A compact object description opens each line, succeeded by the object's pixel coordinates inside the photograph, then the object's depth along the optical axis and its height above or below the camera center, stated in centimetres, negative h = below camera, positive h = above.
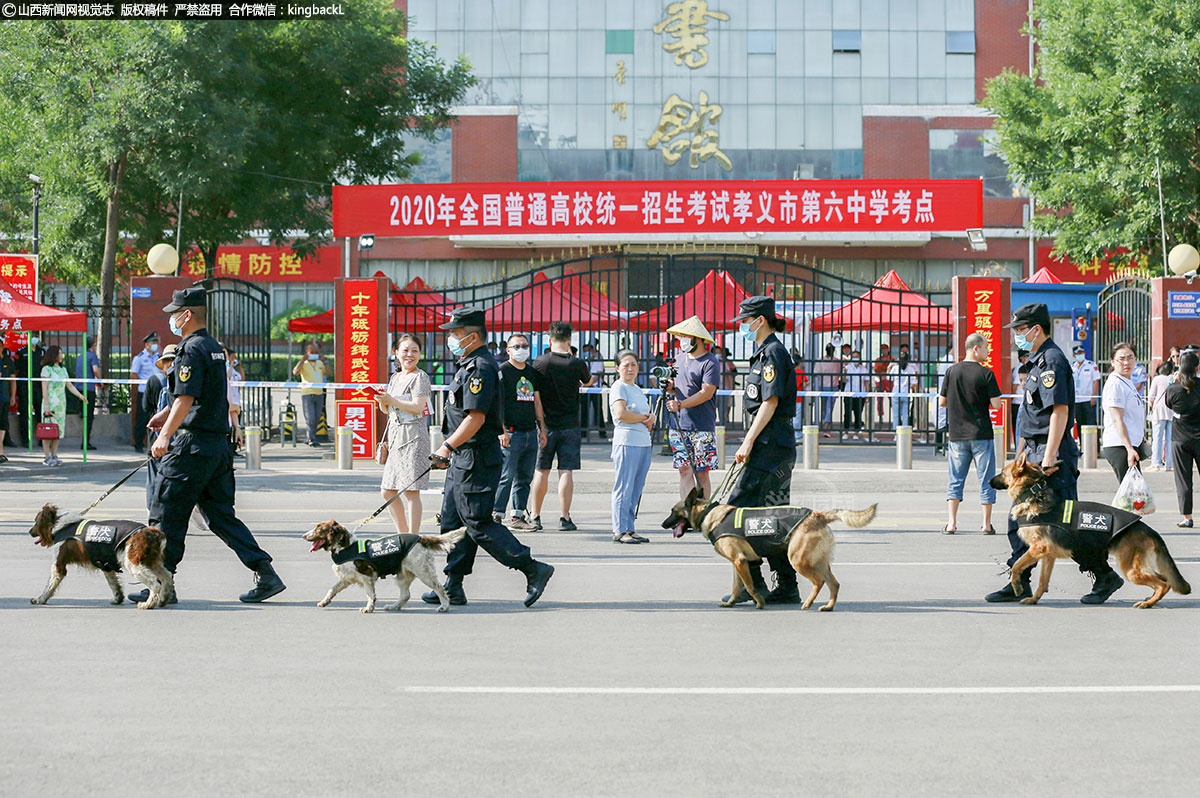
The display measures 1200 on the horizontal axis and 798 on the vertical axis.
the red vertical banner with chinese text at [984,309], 2106 +132
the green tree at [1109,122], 2900 +617
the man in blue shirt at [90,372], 2127 +43
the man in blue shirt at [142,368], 2117 +47
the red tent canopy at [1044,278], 3100 +266
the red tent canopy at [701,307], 2319 +159
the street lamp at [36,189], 2471 +389
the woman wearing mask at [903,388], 2292 +11
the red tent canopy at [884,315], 2144 +140
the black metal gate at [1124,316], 2231 +133
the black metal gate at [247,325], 2331 +128
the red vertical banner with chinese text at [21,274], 2134 +195
